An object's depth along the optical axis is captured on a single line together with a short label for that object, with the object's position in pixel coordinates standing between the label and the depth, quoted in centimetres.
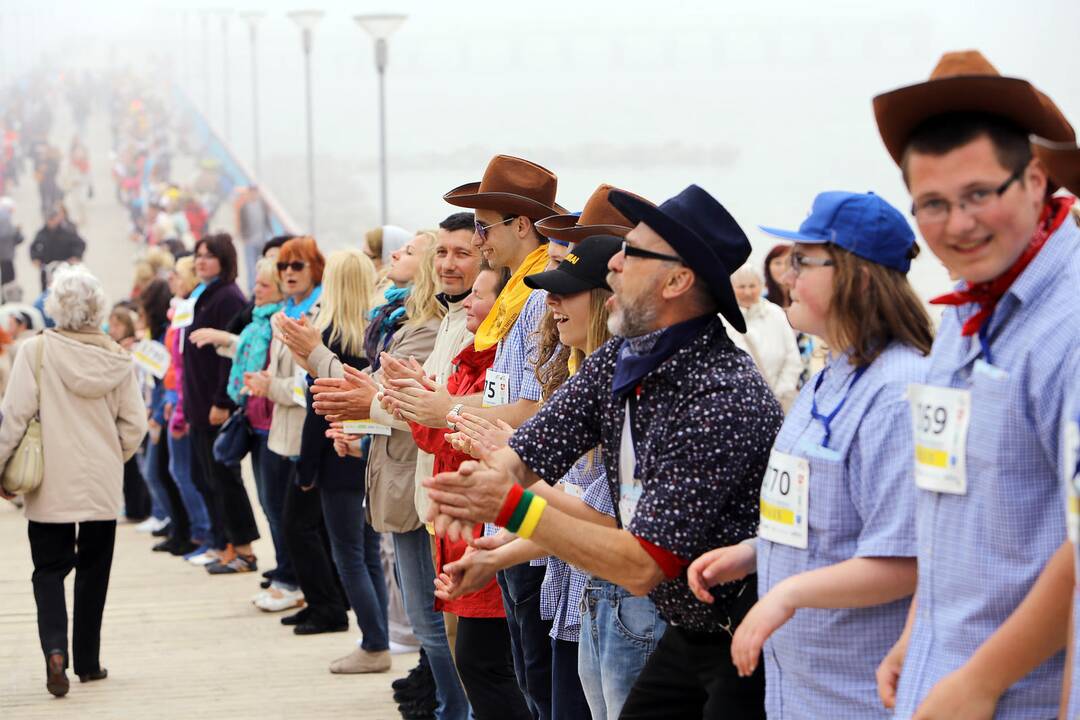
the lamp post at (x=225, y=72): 5159
